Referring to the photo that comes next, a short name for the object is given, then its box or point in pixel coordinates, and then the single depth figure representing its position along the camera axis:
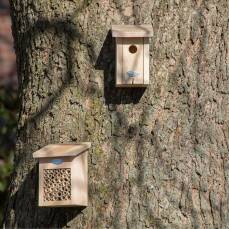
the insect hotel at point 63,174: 5.64
